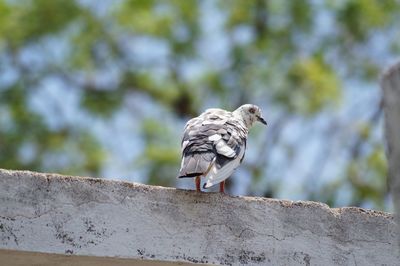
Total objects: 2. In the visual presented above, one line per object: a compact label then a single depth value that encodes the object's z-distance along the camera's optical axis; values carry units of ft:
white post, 22.93
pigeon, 40.22
